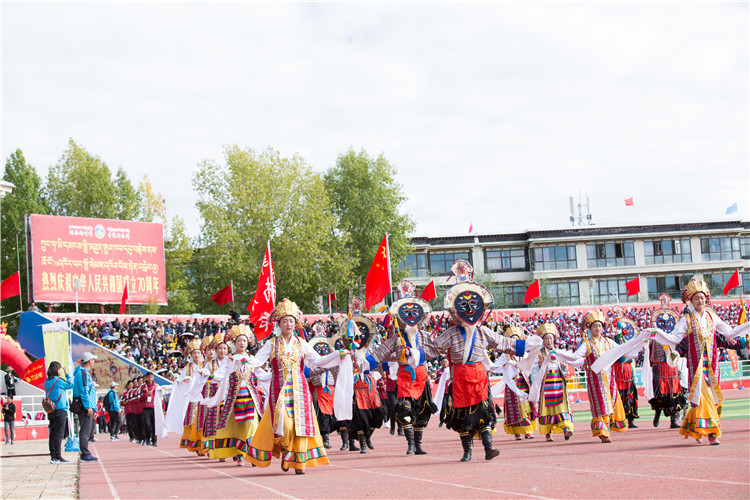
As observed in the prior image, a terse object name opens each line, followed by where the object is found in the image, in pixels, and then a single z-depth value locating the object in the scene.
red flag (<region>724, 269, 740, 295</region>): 40.66
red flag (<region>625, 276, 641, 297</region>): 46.00
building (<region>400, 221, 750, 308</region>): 60.62
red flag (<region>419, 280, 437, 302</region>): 34.97
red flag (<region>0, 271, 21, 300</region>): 36.81
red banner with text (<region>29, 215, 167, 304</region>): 36.47
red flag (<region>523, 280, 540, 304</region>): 41.22
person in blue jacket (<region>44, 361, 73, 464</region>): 14.81
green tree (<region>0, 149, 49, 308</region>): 48.75
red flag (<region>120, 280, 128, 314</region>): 37.50
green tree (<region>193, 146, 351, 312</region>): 45.31
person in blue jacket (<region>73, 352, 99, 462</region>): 15.34
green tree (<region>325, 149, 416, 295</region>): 53.16
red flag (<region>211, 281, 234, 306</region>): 40.59
